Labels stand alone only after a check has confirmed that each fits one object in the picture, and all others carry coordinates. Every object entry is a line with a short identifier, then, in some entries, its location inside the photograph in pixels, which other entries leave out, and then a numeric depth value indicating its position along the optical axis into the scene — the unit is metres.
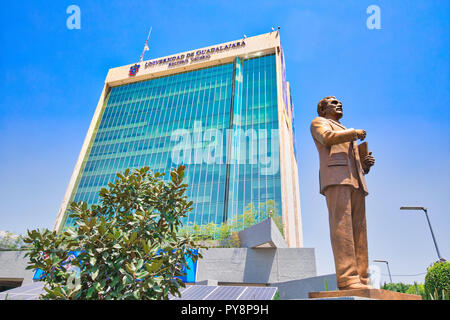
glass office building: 33.88
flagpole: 54.70
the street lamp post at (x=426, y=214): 14.27
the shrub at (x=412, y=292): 5.27
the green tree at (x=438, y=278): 6.27
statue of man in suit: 4.46
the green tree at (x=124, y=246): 4.40
